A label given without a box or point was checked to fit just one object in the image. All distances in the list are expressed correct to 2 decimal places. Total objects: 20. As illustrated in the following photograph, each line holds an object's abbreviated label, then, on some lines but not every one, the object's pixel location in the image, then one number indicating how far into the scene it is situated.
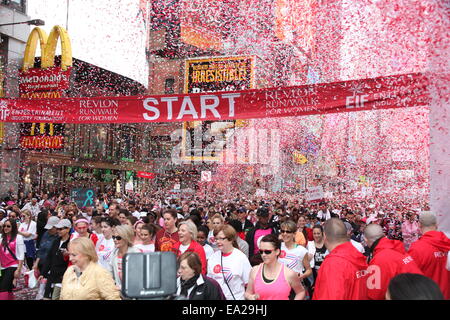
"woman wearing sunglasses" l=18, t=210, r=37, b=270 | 9.98
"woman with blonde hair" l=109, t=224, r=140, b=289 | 5.77
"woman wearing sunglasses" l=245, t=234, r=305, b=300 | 4.46
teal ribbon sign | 17.08
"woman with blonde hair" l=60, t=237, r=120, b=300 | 4.42
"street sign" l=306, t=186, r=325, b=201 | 14.20
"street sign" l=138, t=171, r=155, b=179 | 36.39
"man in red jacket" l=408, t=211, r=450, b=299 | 5.49
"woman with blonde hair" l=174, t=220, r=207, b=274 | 6.31
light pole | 20.21
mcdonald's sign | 21.11
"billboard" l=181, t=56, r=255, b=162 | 43.69
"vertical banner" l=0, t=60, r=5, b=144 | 22.42
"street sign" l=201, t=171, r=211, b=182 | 25.19
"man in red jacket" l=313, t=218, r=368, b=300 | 3.93
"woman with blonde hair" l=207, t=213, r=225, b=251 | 8.25
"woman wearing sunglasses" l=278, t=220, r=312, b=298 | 6.63
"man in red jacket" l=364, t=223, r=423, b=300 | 4.28
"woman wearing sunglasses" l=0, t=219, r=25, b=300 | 6.59
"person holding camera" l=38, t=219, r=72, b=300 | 6.46
